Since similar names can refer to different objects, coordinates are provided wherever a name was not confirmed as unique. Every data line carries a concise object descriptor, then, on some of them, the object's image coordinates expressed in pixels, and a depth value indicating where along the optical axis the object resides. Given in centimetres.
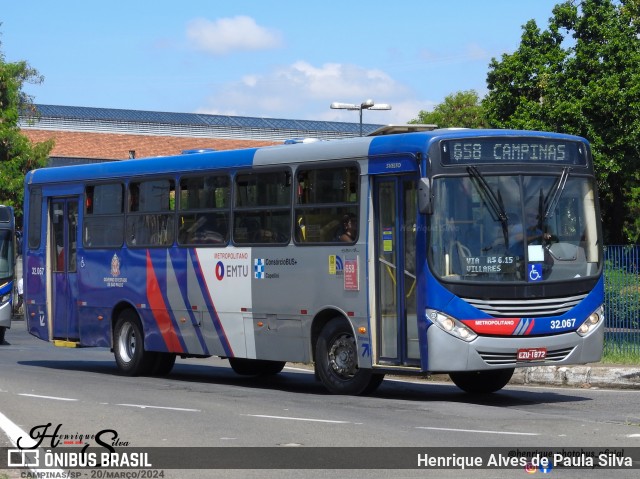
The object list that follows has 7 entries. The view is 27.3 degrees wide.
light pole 4253
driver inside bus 1542
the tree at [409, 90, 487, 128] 7425
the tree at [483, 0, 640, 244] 3947
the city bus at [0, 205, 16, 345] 3259
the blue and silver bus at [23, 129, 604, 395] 1525
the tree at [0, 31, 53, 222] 5228
